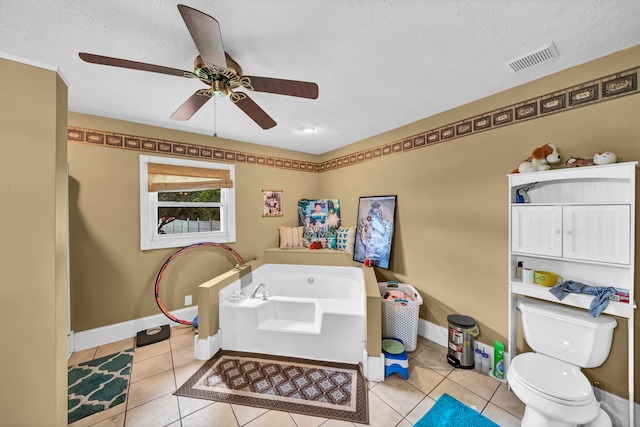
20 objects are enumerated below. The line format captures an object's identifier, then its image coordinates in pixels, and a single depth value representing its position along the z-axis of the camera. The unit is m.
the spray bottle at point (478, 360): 2.23
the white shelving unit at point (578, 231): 1.52
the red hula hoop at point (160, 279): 2.84
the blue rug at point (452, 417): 1.66
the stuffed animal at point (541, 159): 1.86
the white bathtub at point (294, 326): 2.32
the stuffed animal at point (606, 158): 1.58
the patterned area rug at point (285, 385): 1.81
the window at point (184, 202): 2.96
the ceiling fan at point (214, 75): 1.09
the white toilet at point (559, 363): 1.37
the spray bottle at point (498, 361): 2.10
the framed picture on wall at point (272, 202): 3.88
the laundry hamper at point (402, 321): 2.50
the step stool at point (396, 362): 2.12
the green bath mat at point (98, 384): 1.83
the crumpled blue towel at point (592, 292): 1.56
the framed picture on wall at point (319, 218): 4.00
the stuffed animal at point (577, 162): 1.70
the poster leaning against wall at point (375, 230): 3.18
